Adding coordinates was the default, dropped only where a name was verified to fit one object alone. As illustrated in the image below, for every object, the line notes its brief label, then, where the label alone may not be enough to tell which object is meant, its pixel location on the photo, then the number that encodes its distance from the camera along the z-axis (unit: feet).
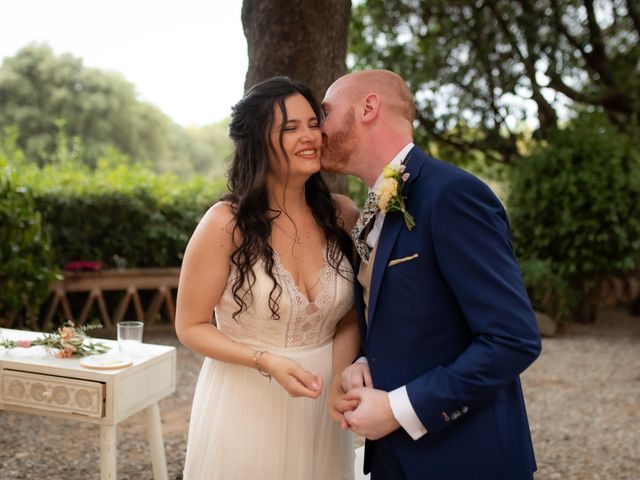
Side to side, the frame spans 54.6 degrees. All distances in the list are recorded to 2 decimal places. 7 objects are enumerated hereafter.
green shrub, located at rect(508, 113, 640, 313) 28.35
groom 5.45
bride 7.30
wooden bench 25.32
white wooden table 10.14
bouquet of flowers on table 11.06
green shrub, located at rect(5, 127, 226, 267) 26.45
